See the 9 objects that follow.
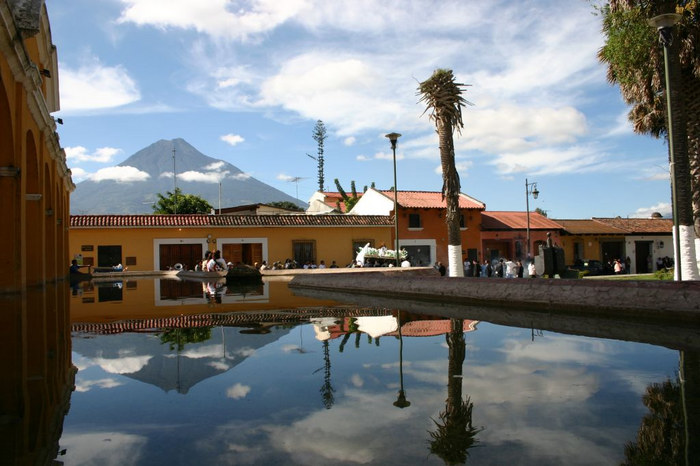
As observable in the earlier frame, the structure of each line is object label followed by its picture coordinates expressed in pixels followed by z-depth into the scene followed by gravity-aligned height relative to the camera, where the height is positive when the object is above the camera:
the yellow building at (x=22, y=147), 8.53 +2.35
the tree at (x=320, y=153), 77.31 +14.92
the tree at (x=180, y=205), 51.62 +5.29
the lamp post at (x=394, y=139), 19.46 +4.18
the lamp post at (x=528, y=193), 31.42 +3.34
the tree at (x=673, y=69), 12.30 +5.19
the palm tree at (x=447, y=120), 20.62 +5.09
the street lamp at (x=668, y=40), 9.73 +3.76
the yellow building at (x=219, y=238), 28.47 +1.11
